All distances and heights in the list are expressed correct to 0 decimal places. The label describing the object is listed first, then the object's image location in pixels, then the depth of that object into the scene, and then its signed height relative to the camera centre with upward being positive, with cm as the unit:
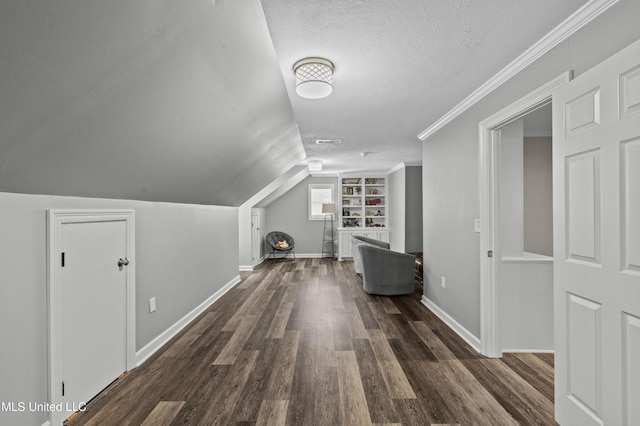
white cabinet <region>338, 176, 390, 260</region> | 833 +35
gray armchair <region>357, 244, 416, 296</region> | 455 -80
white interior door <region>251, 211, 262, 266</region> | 685 -52
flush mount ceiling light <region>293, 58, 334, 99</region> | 207 +94
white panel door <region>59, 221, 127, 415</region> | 181 -59
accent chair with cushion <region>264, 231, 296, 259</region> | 795 -70
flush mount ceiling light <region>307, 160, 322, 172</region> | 599 +98
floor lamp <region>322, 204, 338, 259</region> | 852 -59
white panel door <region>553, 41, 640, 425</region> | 134 -14
